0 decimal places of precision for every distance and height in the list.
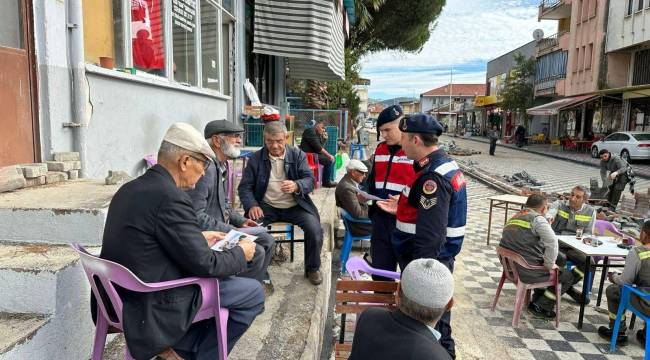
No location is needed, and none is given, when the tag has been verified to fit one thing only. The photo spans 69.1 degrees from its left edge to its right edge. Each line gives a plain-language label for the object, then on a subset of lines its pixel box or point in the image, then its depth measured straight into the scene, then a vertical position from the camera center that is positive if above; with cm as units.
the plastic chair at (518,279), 474 -153
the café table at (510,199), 727 -112
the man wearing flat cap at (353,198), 565 -88
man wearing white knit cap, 185 -80
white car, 2055 -63
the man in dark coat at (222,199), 297 -54
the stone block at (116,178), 346 -43
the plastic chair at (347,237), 576 -139
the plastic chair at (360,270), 304 -93
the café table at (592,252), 467 -121
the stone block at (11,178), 309 -40
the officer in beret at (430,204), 282 -48
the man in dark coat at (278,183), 421 -54
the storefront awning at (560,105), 2827 +153
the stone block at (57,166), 348 -35
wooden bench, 298 -109
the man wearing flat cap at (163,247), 193 -52
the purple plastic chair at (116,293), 189 -75
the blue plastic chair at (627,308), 401 -157
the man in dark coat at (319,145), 924 -41
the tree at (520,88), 3656 +316
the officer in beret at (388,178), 364 -41
